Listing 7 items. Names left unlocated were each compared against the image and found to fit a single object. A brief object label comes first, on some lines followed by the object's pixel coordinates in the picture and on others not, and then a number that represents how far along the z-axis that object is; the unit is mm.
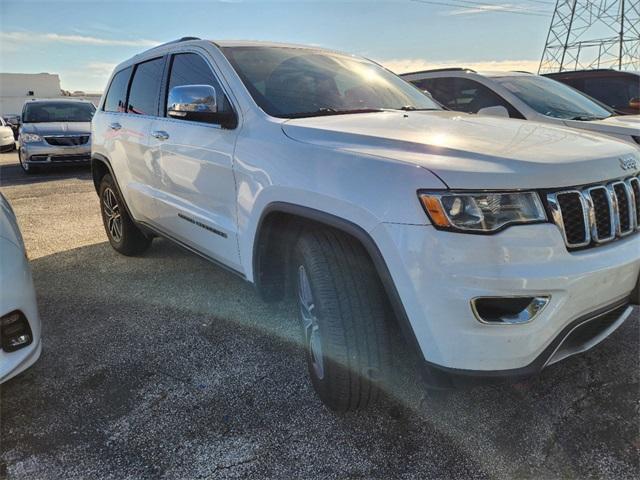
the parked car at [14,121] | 26711
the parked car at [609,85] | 7863
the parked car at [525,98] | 5121
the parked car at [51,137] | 10734
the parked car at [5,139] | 15082
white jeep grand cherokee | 1769
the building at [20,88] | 51844
